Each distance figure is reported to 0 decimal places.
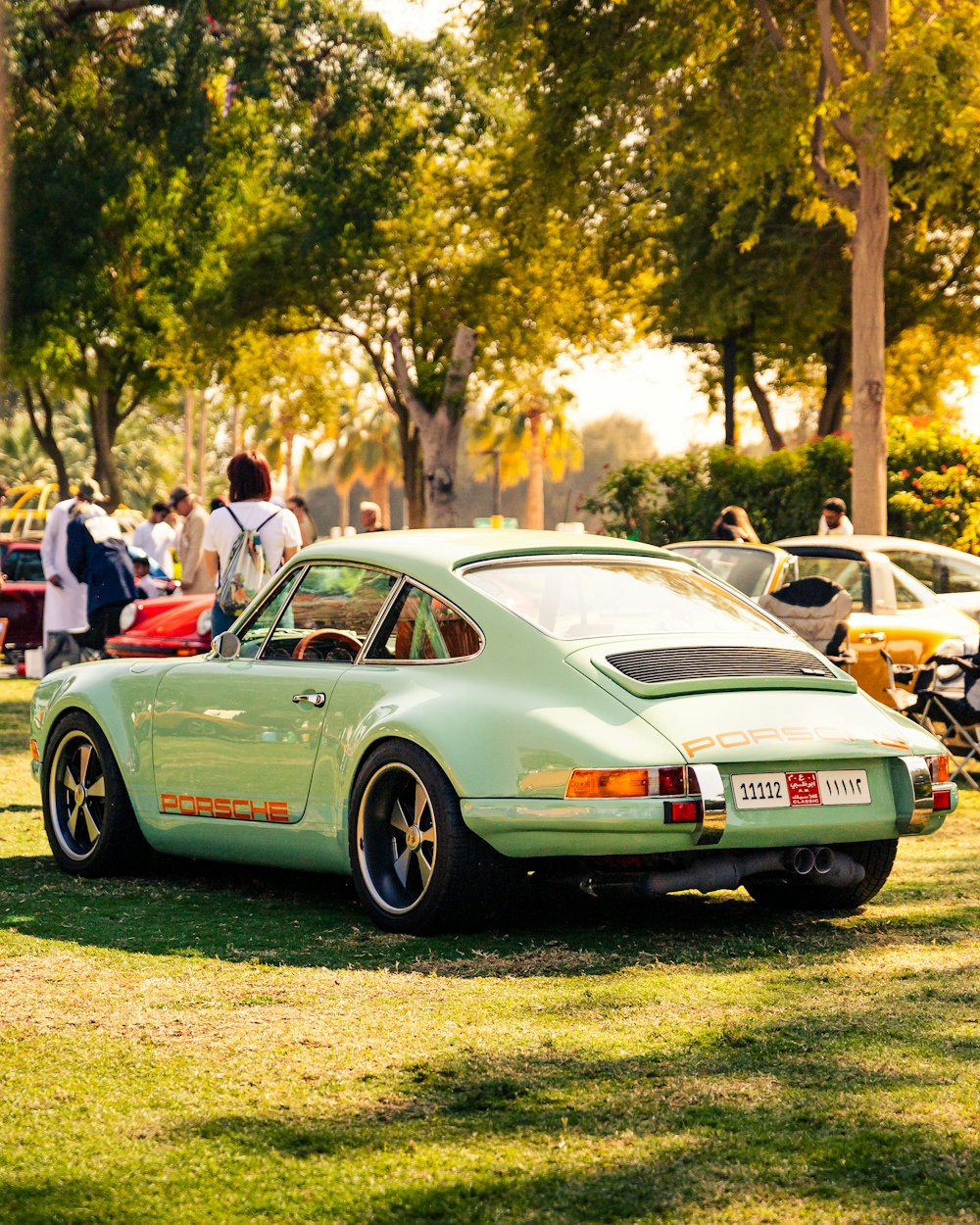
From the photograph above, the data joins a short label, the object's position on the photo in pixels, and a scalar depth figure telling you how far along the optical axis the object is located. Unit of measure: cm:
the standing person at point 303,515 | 2230
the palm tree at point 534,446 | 8519
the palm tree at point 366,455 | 9894
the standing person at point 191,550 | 2020
